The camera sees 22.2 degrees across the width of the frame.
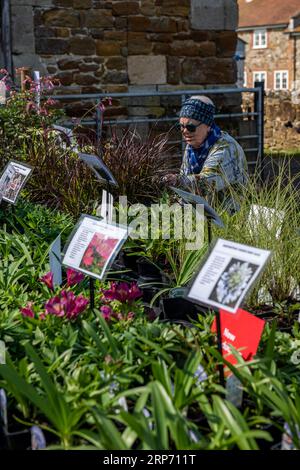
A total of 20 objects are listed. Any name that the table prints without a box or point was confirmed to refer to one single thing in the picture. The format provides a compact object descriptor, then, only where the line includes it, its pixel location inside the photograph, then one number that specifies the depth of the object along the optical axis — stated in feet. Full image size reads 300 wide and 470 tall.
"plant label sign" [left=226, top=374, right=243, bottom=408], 6.35
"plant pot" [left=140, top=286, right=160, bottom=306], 10.26
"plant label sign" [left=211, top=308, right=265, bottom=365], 7.16
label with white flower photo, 6.33
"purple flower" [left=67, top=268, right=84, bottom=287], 8.71
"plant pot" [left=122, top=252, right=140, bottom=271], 11.87
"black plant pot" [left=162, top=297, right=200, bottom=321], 9.05
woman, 14.44
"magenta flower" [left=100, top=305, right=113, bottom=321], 7.72
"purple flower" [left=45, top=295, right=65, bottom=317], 7.58
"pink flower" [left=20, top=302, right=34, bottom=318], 7.76
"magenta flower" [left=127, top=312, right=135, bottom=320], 7.83
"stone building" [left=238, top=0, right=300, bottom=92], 134.31
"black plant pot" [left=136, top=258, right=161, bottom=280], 11.31
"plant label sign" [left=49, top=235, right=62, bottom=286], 9.30
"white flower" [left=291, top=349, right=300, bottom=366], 7.13
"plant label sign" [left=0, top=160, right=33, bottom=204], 11.10
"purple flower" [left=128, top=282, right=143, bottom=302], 8.05
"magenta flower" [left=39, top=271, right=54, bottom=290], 8.57
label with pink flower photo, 7.55
